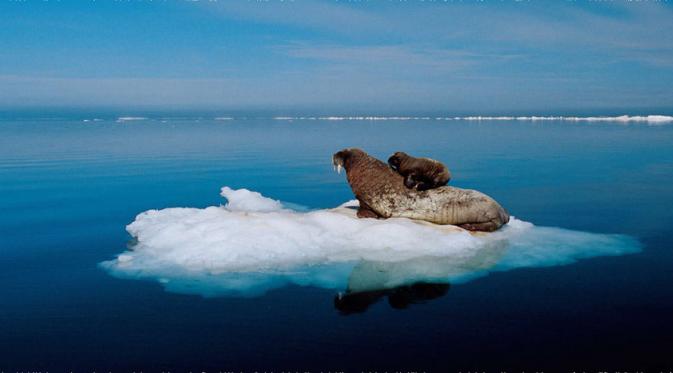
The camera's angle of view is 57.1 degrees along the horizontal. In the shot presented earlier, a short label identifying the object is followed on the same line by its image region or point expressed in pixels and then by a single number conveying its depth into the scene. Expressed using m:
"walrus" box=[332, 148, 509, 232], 14.35
